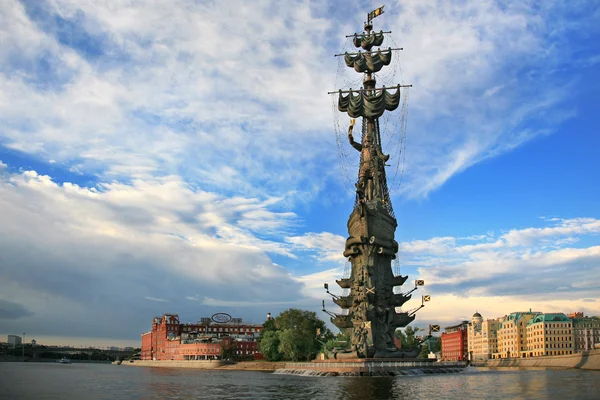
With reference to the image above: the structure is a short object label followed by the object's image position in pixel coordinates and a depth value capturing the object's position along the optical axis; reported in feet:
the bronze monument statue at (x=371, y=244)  321.11
